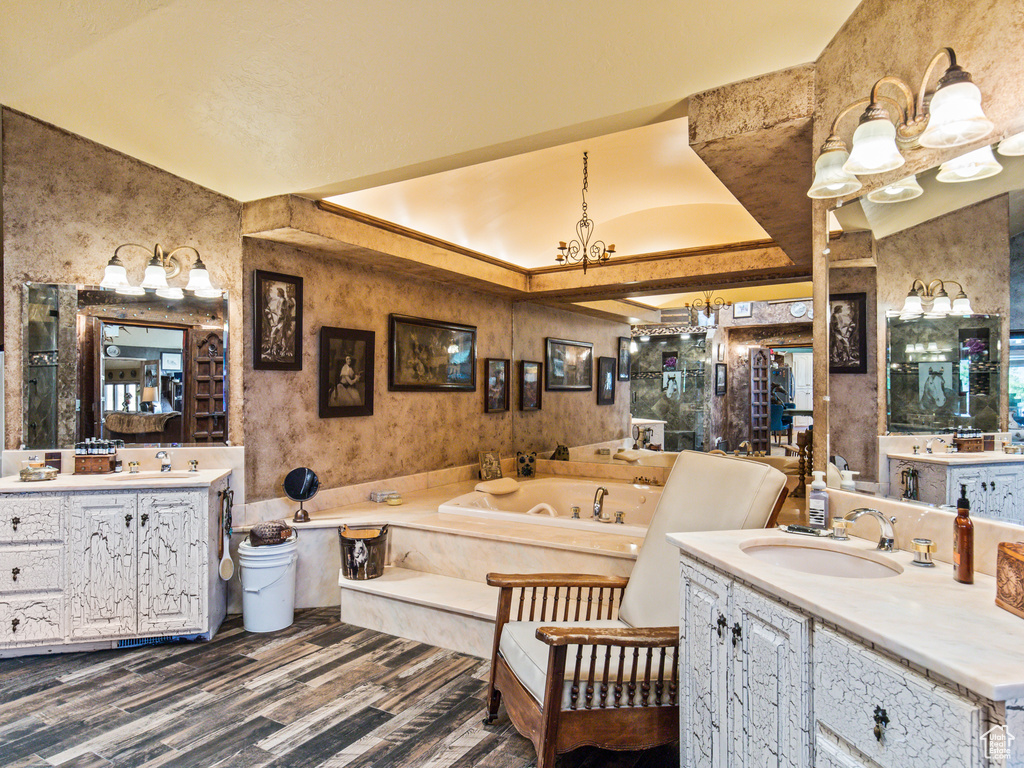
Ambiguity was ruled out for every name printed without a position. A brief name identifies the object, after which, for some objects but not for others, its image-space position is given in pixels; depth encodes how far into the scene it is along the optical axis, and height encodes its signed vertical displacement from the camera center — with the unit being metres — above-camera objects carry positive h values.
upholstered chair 1.87 -0.90
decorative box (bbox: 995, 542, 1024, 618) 1.24 -0.40
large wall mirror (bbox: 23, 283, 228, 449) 3.28 +0.14
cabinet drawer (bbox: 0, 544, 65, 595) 2.93 -0.90
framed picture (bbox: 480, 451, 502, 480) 5.32 -0.69
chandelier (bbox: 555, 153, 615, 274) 4.10 +1.13
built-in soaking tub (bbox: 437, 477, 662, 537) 3.96 -0.88
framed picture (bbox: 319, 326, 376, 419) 4.11 +0.14
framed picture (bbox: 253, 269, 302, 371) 3.72 +0.46
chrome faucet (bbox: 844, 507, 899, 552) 1.77 -0.43
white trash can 3.32 -1.12
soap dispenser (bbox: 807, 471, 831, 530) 2.05 -0.41
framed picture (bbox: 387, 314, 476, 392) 4.68 +0.31
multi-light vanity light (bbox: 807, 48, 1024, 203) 1.46 +0.71
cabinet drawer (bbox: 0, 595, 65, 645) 2.93 -1.16
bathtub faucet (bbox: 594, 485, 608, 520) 4.64 -0.89
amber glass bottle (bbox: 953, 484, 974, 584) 1.46 -0.39
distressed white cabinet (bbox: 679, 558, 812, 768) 1.39 -0.77
